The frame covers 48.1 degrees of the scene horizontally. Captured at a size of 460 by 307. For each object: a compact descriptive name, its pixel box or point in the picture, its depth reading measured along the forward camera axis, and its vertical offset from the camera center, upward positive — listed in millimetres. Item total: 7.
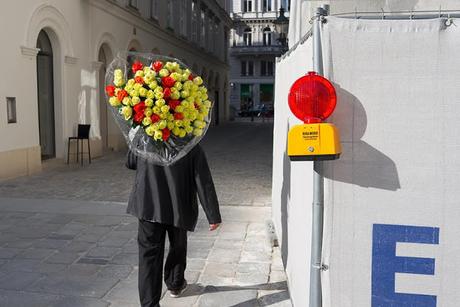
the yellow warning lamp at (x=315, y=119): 2473 -56
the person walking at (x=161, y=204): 3713 -710
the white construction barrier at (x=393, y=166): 2525 -292
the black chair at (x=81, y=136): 13148 -767
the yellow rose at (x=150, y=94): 3467 +80
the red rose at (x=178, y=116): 3555 -64
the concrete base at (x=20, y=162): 10219 -1179
